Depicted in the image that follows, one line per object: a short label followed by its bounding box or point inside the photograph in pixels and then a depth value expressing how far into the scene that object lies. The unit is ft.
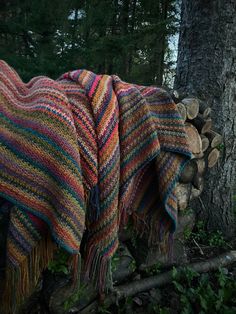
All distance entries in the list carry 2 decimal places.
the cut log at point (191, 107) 6.05
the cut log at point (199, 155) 6.40
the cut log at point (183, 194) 6.54
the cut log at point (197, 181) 6.71
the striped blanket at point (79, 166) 3.86
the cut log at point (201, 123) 6.41
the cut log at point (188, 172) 6.36
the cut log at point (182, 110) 5.82
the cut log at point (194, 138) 6.16
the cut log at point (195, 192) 7.07
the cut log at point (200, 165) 6.59
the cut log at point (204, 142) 6.66
